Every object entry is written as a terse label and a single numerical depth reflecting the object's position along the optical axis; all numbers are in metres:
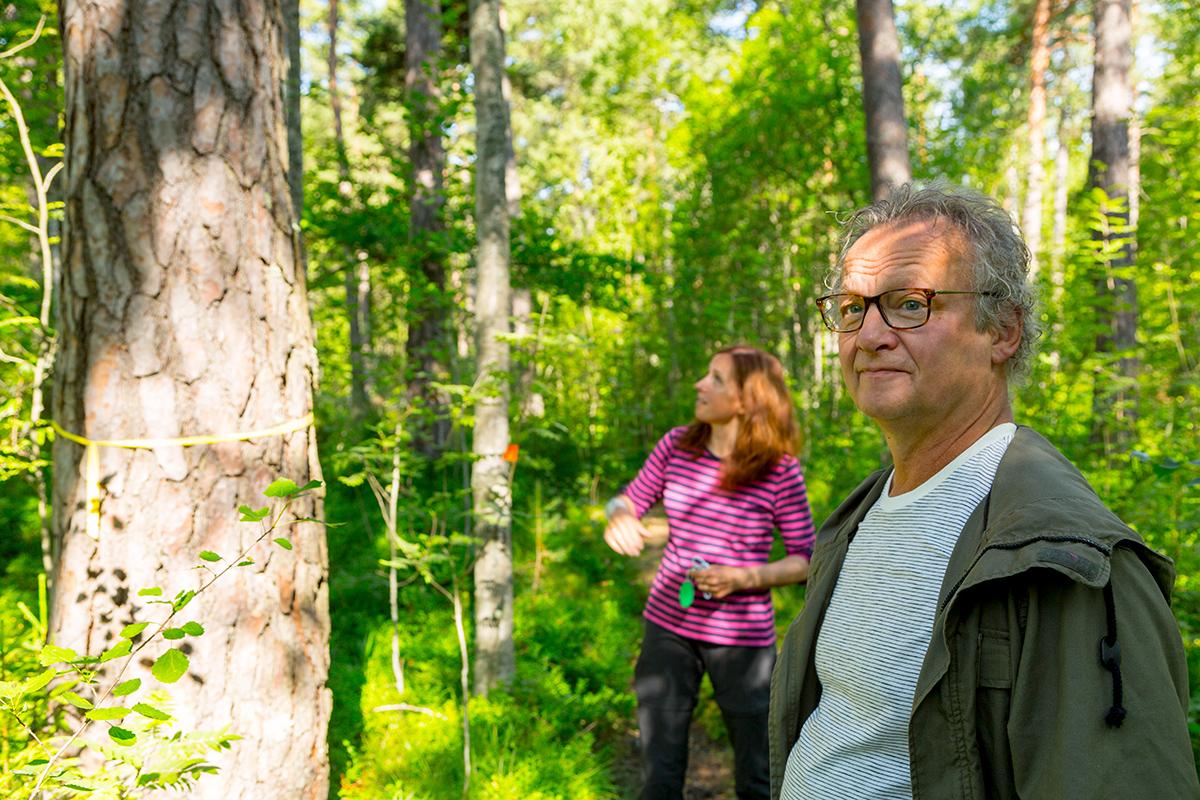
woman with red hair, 3.09
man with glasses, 1.03
